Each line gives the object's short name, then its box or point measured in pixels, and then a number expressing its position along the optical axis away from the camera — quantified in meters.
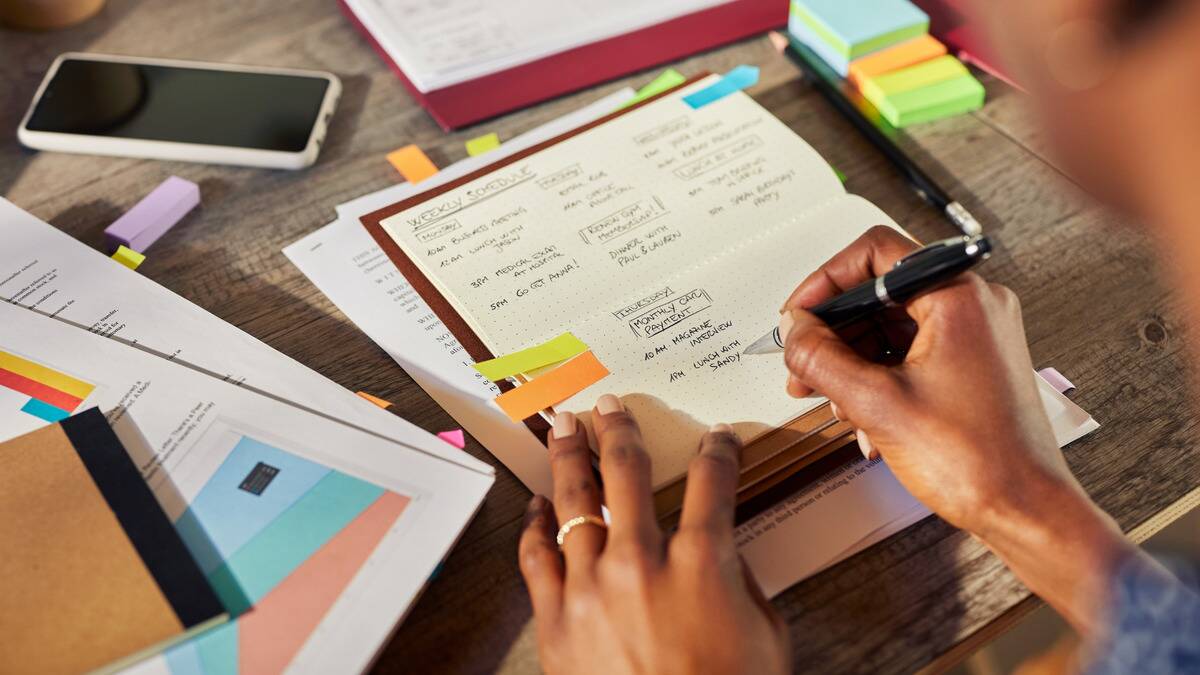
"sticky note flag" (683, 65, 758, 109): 0.98
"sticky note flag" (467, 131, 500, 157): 0.99
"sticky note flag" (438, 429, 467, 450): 0.72
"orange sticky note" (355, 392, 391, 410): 0.76
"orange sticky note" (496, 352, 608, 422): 0.72
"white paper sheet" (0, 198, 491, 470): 0.71
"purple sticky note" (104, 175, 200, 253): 0.89
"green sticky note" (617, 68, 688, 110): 1.03
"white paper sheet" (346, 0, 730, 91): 1.00
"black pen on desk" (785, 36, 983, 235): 0.89
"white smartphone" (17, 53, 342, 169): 0.96
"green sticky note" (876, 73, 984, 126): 0.99
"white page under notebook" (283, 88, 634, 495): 0.73
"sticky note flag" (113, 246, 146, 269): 0.87
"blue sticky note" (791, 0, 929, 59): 1.00
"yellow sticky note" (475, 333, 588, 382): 0.73
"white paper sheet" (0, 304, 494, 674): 0.59
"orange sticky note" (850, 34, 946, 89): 1.01
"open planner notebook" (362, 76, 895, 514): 0.71
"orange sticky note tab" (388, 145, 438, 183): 0.97
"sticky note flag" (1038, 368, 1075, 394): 0.76
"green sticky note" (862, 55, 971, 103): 0.99
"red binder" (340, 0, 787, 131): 1.01
